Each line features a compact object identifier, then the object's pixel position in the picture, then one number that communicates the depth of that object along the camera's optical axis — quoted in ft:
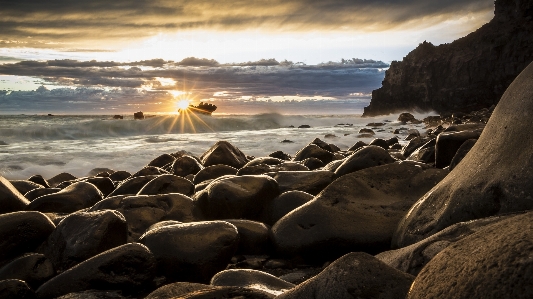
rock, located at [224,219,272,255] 11.00
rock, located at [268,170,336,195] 14.57
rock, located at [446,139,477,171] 12.04
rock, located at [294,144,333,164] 24.08
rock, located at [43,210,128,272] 10.13
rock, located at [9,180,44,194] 20.43
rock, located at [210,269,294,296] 7.60
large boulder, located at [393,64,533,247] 7.52
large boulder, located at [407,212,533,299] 3.78
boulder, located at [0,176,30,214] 14.71
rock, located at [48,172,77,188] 26.72
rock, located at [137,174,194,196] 15.25
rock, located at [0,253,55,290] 9.50
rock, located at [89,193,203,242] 12.62
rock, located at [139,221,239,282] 9.50
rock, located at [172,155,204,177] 21.85
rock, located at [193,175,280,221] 12.83
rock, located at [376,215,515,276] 6.74
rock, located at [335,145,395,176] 15.15
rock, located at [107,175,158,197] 17.30
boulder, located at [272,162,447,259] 10.25
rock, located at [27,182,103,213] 15.07
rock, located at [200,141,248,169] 23.40
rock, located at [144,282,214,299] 6.68
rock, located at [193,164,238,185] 18.43
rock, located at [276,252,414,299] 5.27
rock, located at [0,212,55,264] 10.85
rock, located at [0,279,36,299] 8.02
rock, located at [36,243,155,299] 8.44
